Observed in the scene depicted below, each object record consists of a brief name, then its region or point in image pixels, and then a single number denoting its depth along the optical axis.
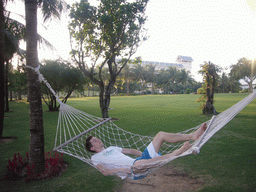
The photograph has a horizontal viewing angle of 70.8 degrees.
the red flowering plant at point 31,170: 2.24
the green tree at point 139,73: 34.45
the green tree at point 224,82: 34.62
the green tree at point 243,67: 16.88
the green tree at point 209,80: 7.16
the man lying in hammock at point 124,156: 1.69
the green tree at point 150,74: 35.88
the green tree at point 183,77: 38.03
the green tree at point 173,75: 37.59
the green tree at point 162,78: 36.88
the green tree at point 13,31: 5.07
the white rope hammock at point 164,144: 1.55
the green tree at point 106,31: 5.56
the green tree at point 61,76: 9.28
